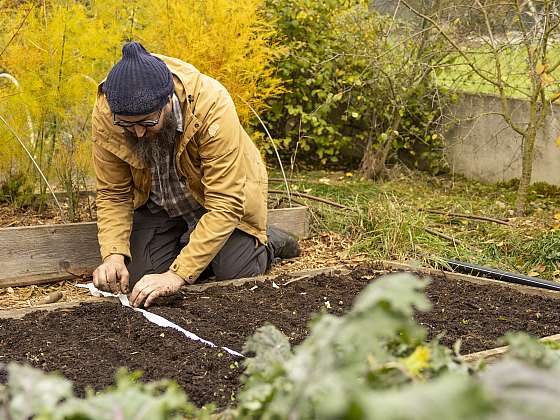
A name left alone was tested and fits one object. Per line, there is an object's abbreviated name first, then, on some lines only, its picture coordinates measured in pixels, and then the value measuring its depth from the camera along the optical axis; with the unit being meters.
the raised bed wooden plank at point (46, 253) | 4.14
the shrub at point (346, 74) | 7.24
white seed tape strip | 3.07
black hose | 3.98
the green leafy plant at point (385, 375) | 0.64
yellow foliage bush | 4.59
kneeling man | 3.49
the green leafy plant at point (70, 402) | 0.89
